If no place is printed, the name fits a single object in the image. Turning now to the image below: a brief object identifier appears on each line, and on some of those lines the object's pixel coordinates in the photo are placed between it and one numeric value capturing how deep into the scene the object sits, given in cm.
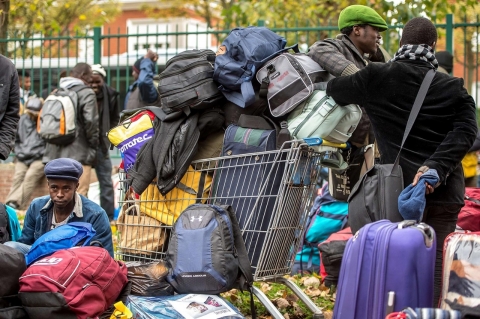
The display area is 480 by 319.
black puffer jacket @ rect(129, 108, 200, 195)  546
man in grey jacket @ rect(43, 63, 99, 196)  1002
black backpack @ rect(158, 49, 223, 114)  546
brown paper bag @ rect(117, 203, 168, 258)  574
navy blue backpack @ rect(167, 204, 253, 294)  512
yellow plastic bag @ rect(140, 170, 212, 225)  560
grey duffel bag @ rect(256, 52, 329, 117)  519
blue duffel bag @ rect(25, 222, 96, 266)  520
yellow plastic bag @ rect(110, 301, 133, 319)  495
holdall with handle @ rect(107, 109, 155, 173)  579
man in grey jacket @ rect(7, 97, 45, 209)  1185
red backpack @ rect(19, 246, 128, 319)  477
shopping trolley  526
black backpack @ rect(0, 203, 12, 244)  570
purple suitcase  436
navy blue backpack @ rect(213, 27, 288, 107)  536
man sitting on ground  578
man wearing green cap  542
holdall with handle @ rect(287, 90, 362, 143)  514
